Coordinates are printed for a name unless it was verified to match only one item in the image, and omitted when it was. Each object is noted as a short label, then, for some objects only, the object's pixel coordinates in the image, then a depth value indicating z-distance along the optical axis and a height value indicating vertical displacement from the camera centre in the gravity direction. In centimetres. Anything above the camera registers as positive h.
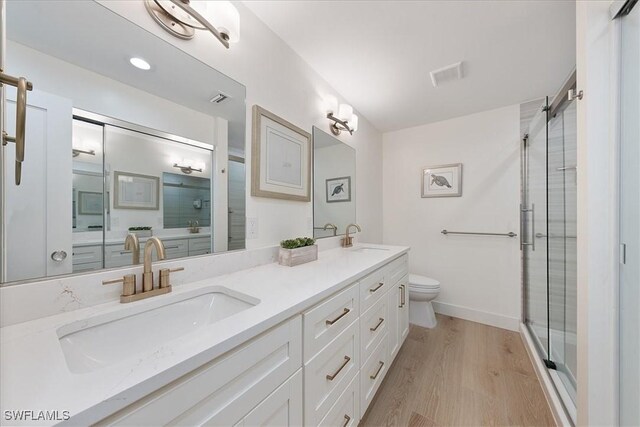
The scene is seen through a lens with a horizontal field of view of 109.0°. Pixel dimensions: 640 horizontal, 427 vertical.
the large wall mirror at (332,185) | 180 +24
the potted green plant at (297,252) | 130 -23
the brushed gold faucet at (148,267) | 79 -19
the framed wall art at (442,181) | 251 +37
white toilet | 220 -86
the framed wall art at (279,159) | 129 +35
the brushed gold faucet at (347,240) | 207 -25
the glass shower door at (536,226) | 175 -11
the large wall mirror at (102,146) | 66 +24
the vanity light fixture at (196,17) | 91 +83
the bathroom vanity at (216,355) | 40 -34
